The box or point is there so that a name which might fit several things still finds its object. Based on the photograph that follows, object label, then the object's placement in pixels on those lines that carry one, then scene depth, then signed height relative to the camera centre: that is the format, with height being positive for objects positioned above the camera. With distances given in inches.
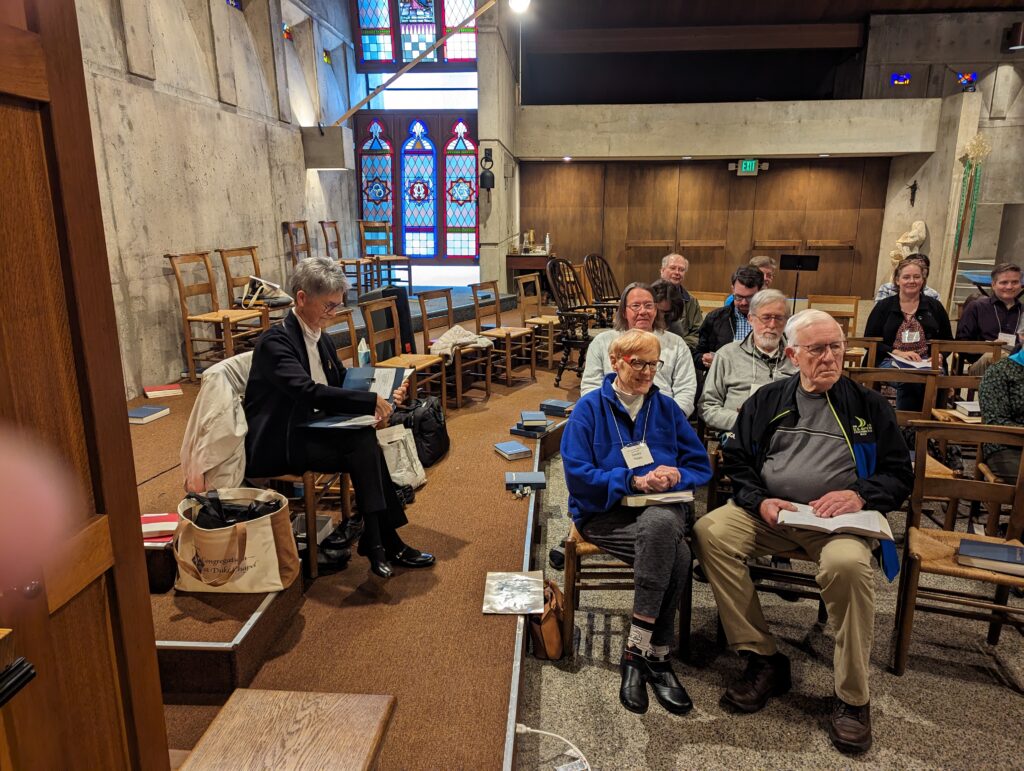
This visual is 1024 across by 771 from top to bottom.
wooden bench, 55.2 -41.6
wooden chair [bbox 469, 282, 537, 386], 232.7 -35.6
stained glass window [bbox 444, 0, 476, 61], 390.6 +117.5
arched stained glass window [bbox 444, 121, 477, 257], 411.8 +30.1
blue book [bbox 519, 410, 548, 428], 177.2 -45.9
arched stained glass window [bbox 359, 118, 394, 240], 414.3 +41.2
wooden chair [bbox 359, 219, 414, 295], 351.6 -3.8
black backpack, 157.9 -43.0
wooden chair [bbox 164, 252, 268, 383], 207.0 -24.7
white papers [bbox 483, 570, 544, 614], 99.3 -52.7
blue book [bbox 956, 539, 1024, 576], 86.3 -40.2
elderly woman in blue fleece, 89.4 -33.0
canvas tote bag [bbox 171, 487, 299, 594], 89.4 -41.5
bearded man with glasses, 121.3 -21.9
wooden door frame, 35.7 -4.6
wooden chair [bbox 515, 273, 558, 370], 253.7 -29.6
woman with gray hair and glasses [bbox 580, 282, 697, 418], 133.4 -22.6
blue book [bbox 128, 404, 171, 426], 174.6 -44.4
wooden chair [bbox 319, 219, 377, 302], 331.6 -12.5
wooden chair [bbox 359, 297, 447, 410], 174.6 -32.3
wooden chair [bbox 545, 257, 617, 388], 222.1 -23.8
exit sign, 391.2 +44.0
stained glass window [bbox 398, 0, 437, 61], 390.0 +125.5
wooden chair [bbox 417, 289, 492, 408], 205.0 -37.4
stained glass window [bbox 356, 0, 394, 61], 396.8 +125.3
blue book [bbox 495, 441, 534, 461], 163.3 -49.8
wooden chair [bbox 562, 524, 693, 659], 94.6 -48.0
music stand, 235.1 -6.6
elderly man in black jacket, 88.6 -32.4
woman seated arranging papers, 103.3 -25.9
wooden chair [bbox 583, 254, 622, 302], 271.3 -14.7
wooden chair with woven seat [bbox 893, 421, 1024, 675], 91.2 -41.5
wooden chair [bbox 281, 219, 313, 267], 297.0 +1.1
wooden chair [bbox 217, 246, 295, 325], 231.6 -10.4
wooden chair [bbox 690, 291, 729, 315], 252.8 -20.8
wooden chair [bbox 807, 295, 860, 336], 209.4 -20.9
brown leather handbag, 96.5 -54.9
